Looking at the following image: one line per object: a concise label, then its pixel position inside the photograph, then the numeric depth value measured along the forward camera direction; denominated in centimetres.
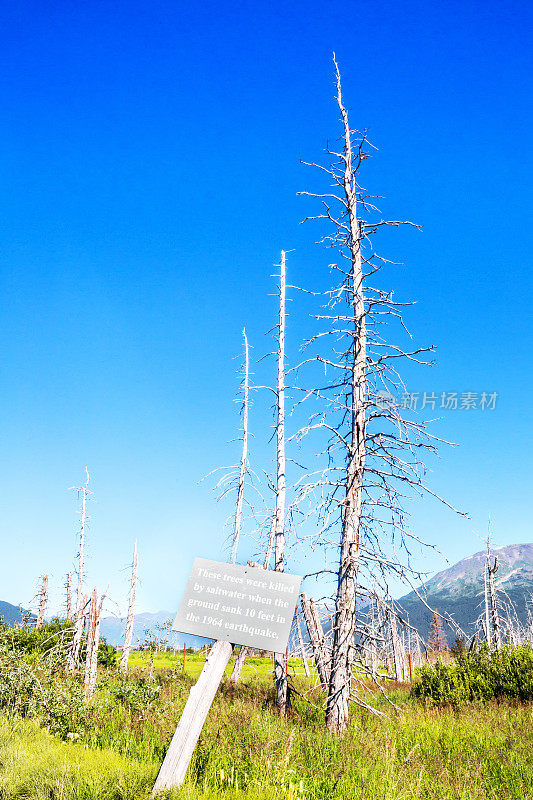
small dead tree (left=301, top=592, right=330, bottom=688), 1002
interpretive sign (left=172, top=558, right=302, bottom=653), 597
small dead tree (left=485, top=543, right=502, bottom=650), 2945
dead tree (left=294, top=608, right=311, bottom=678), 978
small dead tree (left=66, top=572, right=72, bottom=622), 4714
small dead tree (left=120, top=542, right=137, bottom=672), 2704
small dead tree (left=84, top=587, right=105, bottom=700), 1101
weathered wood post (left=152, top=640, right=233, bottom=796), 560
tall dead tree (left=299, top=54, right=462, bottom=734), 937
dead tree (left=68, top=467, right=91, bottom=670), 1449
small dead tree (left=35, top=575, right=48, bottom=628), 4494
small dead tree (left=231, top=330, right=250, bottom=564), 2194
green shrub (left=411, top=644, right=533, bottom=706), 1230
